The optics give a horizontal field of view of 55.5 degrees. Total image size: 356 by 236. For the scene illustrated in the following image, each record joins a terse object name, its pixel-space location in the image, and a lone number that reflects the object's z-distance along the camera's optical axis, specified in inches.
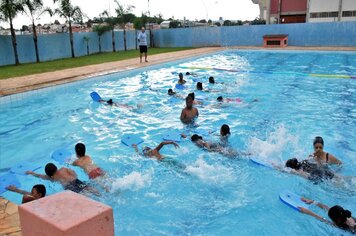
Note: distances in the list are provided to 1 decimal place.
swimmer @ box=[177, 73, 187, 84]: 483.8
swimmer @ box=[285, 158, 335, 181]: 204.1
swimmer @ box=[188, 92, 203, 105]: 389.5
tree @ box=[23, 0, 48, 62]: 725.3
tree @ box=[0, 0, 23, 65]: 664.4
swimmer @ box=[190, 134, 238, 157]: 246.8
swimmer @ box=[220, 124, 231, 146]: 270.2
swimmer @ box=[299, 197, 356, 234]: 150.5
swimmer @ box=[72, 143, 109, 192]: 209.3
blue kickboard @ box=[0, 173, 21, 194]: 196.5
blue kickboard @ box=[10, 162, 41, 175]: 224.2
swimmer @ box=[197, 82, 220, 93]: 450.6
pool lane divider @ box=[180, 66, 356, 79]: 531.8
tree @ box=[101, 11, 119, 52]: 997.8
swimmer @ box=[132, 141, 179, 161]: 235.0
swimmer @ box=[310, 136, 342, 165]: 213.2
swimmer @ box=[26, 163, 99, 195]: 194.4
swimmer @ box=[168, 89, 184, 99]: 431.0
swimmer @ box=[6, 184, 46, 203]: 157.4
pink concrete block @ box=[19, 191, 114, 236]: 67.8
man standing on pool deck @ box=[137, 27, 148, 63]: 628.7
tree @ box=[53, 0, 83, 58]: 821.9
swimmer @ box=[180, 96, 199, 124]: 320.2
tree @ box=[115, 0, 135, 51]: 1006.4
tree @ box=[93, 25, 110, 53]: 978.1
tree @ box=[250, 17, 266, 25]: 1423.2
